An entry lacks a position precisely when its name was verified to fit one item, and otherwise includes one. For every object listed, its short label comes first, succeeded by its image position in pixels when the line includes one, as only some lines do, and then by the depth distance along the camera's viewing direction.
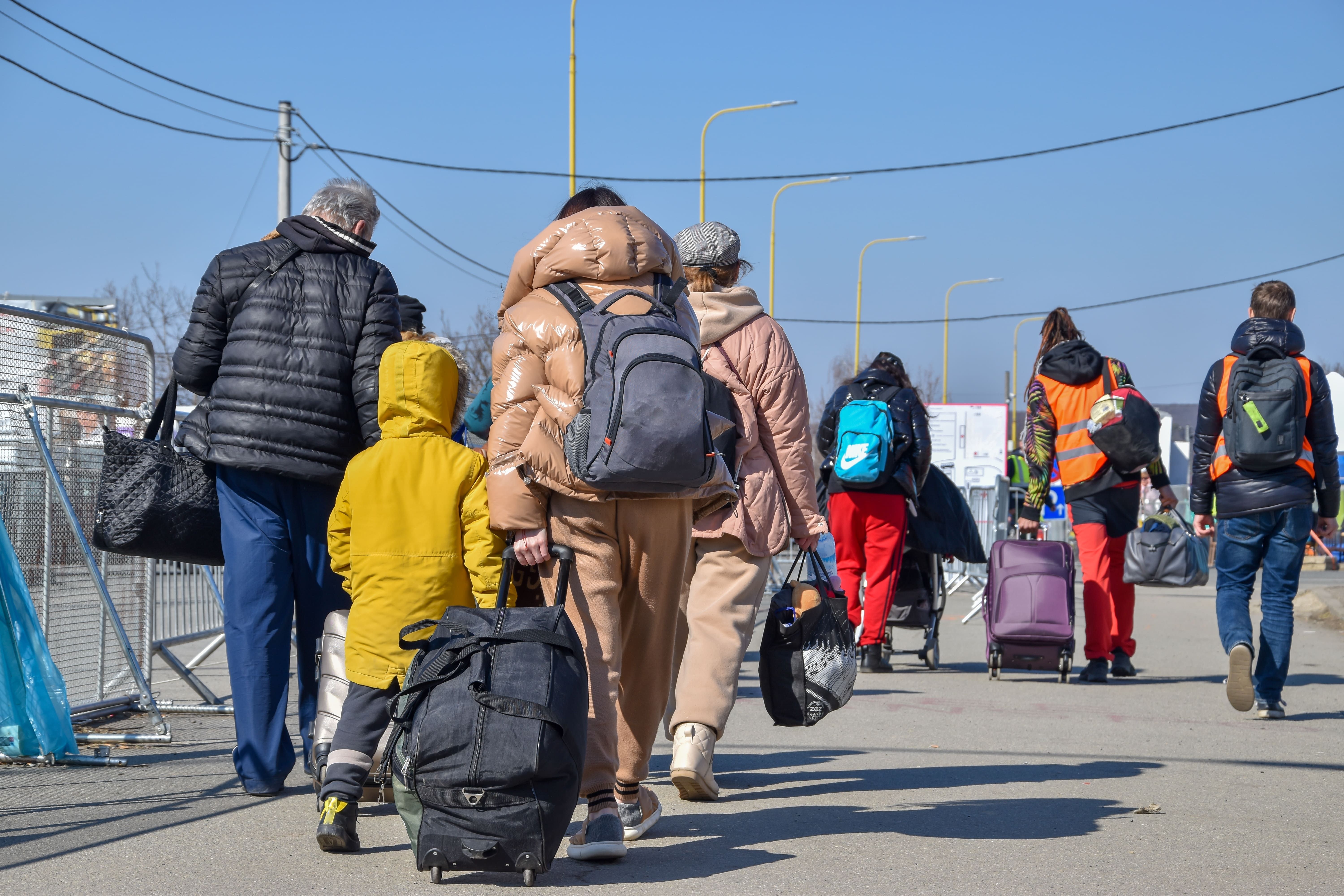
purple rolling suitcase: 17.80
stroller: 20.11
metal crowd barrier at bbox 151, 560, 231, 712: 14.71
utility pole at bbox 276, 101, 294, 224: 49.50
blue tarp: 11.27
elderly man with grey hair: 10.28
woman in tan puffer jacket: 8.29
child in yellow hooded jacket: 8.68
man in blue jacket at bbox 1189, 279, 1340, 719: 14.95
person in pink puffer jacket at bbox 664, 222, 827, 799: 10.22
